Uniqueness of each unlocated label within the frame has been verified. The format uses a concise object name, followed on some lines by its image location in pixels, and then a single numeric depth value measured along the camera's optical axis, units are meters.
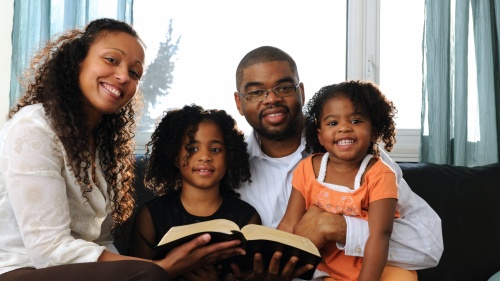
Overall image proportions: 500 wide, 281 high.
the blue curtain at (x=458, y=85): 3.18
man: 2.24
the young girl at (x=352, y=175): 2.00
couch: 2.57
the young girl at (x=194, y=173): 2.32
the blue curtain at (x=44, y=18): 3.03
